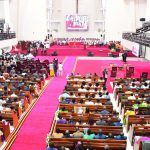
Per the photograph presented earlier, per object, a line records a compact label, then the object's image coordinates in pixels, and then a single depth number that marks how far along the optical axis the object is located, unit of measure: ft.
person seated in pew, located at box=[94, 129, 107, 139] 32.40
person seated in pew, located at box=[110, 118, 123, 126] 36.45
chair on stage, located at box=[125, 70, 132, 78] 78.32
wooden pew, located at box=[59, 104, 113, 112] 43.42
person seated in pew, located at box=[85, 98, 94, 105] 45.75
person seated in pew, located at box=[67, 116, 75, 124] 36.73
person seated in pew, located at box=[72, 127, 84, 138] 32.63
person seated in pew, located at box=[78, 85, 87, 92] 54.95
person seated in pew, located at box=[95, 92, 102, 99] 49.65
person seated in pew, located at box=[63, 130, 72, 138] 32.30
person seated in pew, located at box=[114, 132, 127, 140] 32.42
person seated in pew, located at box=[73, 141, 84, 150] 29.37
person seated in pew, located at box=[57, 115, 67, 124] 36.50
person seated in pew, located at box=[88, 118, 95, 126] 36.91
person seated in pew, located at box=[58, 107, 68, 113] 41.18
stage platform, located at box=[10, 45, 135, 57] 130.31
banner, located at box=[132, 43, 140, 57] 95.31
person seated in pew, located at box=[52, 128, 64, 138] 32.32
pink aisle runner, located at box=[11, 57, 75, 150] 35.50
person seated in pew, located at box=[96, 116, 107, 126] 36.60
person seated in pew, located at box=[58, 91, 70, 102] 48.95
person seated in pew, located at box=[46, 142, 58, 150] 29.33
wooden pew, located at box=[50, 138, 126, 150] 31.01
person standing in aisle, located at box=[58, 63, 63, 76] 80.17
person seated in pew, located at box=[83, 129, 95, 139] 32.42
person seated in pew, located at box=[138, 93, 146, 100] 50.86
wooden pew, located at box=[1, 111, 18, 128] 40.22
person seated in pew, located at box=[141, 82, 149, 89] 59.00
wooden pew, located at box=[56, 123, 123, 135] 35.10
